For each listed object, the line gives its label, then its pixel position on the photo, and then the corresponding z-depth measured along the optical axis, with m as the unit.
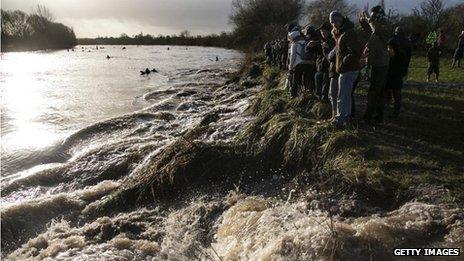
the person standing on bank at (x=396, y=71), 9.35
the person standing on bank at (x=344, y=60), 7.79
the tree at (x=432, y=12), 39.73
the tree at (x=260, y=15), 57.09
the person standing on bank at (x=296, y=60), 10.35
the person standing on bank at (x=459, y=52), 19.16
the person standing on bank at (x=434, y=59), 13.95
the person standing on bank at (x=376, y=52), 8.06
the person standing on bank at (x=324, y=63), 9.27
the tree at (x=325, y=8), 49.12
